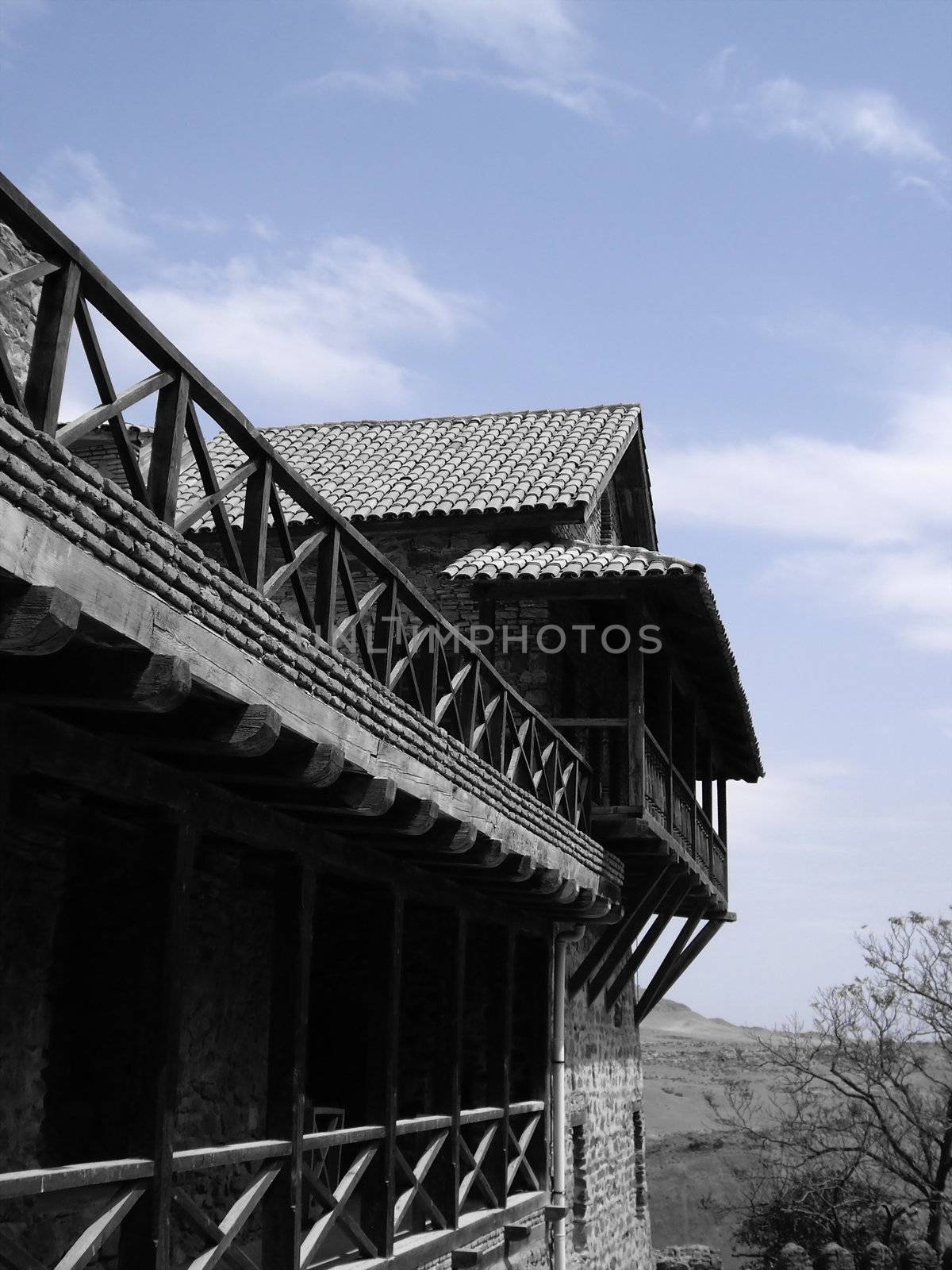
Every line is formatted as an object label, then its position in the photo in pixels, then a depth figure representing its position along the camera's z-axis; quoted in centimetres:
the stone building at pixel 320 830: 448
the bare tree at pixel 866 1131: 2031
